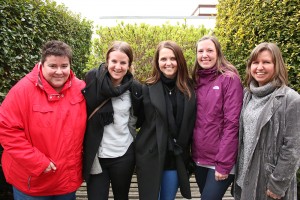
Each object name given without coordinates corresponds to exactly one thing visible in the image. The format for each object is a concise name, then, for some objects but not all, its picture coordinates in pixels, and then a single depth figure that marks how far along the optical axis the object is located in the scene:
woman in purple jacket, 2.69
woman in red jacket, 2.33
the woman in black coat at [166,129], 2.82
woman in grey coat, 2.37
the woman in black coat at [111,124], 2.75
